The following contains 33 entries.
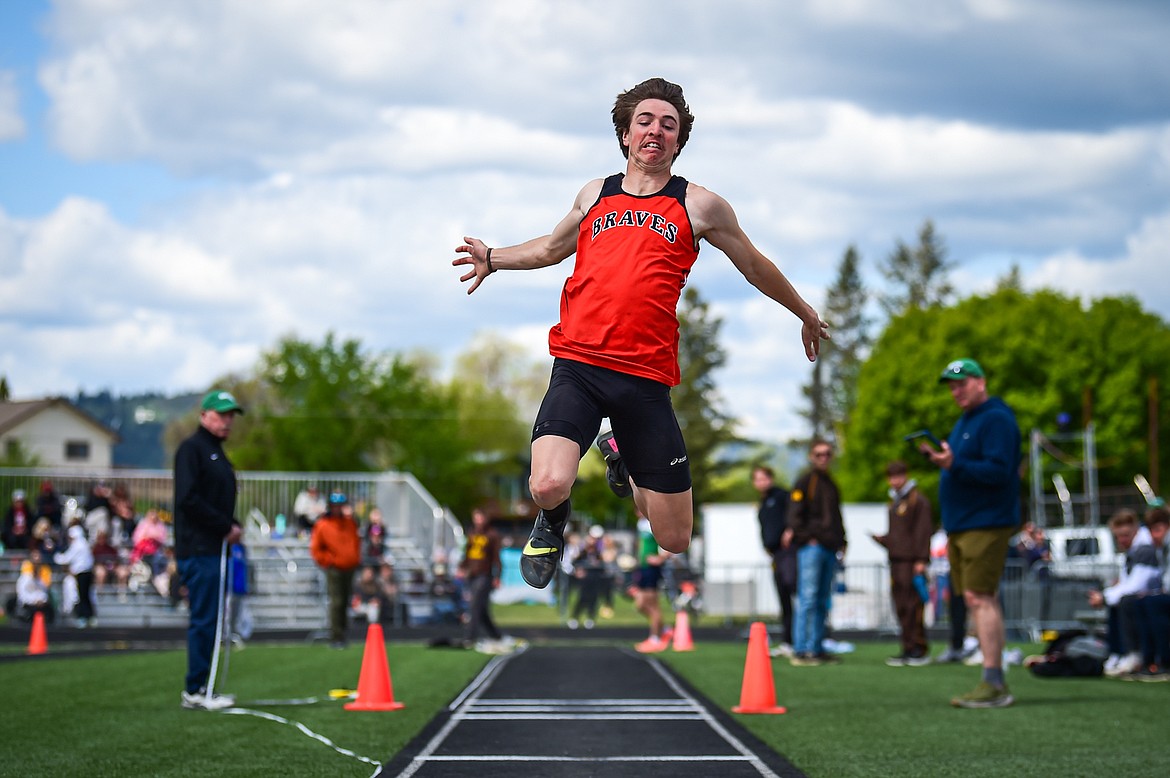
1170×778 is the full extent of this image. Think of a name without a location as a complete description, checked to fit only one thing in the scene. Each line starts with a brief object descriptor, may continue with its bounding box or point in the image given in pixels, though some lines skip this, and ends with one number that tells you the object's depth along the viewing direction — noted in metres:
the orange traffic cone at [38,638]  17.78
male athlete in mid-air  6.18
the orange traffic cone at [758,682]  9.90
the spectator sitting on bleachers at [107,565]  27.11
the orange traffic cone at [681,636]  17.72
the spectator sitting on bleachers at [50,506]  27.94
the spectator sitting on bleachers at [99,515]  27.92
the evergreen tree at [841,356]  85.06
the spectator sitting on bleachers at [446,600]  27.17
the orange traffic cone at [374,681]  10.18
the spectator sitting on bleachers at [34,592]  24.86
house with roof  80.12
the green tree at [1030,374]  56.69
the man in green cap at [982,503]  10.00
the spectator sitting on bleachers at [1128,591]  13.37
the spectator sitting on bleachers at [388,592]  26.50
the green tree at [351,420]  77.81
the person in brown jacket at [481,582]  18.39
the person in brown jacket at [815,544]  14.59
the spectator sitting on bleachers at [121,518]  28.20
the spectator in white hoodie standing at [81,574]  24.12
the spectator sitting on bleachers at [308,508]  28.95
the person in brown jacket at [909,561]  15.32
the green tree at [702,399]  83.81
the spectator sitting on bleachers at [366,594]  26.27
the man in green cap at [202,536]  9.99
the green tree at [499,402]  97.69
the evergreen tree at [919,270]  84.25
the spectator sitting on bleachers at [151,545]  27.23
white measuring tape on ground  7.36
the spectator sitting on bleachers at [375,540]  27.09
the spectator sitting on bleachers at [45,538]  26.58
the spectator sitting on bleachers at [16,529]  27.52
